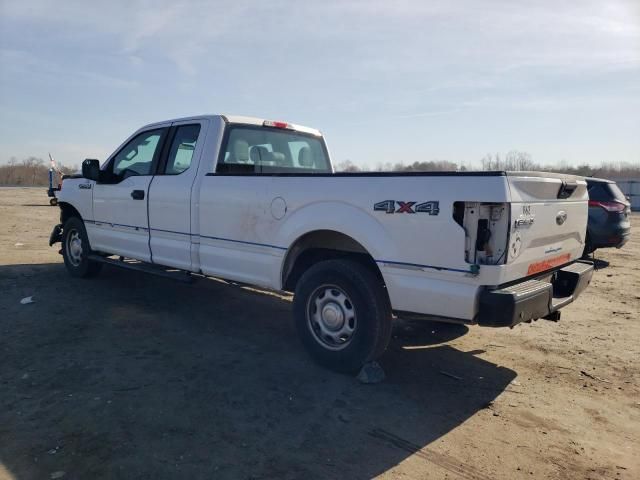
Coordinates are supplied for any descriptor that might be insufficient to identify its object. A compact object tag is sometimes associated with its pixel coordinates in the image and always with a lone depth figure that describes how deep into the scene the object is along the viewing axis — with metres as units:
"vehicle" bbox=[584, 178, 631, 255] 9.38
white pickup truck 3.28
